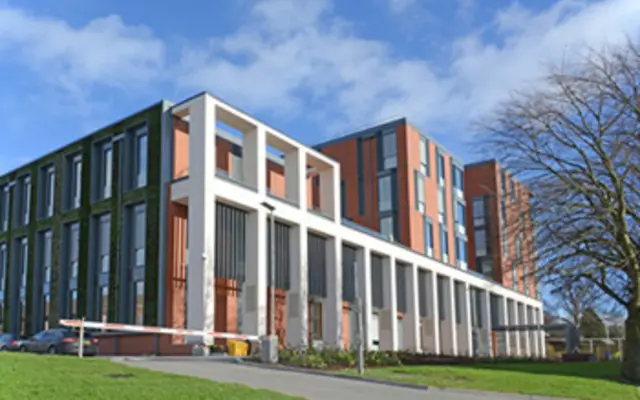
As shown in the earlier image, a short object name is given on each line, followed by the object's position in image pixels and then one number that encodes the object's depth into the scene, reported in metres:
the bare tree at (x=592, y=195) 21.84
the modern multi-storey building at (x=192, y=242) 31.38
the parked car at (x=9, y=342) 32.47
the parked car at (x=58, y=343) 27.78
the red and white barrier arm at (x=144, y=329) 19.61
